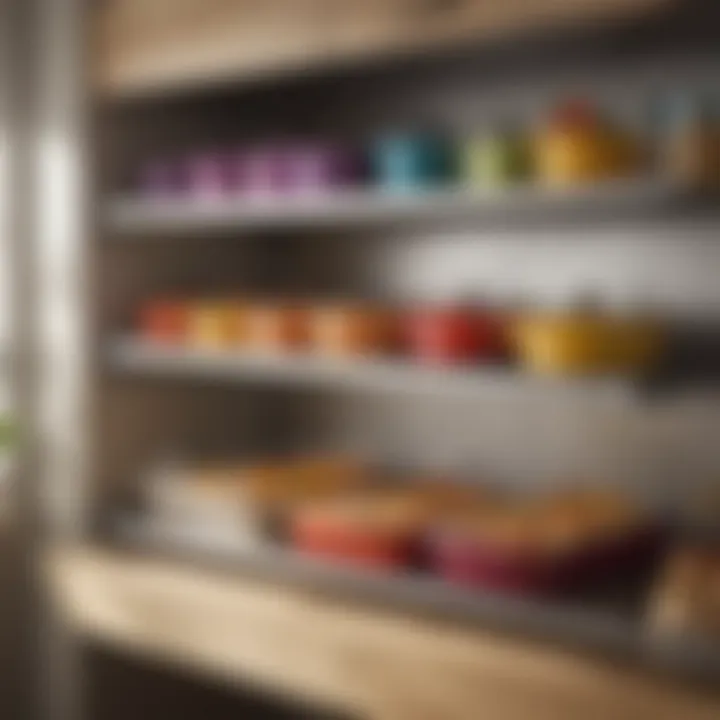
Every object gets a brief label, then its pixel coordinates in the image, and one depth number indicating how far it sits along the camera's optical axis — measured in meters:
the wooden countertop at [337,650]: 1.75
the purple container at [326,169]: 2.23
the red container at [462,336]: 2.07
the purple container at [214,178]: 2.36
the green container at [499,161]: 2.04
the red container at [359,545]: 2.06
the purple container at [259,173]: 2.30
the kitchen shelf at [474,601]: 1.75
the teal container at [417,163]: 2.13
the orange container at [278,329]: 2.28
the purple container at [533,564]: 1.93
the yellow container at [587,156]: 1.93
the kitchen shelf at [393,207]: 1.90
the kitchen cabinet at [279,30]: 1.89
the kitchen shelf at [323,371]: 2.00
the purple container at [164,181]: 2.42
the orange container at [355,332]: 2.19
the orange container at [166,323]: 2.42
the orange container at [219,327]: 2.34
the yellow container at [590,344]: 1.91
